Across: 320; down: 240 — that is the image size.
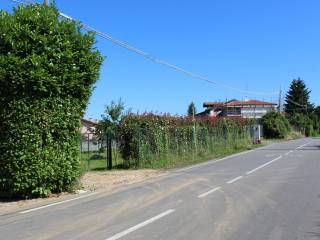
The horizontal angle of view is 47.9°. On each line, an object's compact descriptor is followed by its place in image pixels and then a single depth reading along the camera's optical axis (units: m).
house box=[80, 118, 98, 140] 21.02
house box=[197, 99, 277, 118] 84.50
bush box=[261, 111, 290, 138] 49.60
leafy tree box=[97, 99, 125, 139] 17.90
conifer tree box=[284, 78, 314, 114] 89.13
